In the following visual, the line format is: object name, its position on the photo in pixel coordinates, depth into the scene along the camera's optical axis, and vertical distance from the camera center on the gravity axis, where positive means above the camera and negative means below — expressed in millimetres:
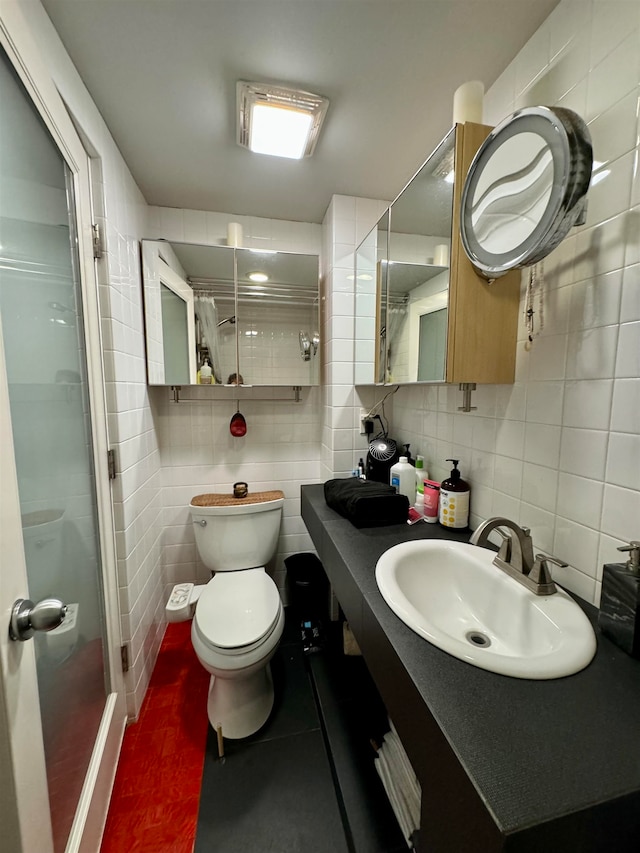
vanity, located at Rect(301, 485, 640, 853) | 378 -475
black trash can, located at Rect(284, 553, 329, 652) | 1718 -1074
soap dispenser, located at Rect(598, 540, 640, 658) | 581 -372
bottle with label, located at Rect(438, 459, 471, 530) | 1087 -353
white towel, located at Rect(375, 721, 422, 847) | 887 -1115
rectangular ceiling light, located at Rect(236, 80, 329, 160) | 1017 +914
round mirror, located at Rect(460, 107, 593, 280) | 659 +467
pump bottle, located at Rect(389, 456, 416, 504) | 1361 -359
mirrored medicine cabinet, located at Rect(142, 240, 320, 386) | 1592 +405
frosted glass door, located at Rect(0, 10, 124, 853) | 542 -280
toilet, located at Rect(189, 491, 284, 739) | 1174 -862
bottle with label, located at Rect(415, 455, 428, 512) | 1220 -336
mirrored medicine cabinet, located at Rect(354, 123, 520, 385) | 904 +312
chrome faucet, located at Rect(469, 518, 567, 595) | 728 -385
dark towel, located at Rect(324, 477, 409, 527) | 1150 -393
